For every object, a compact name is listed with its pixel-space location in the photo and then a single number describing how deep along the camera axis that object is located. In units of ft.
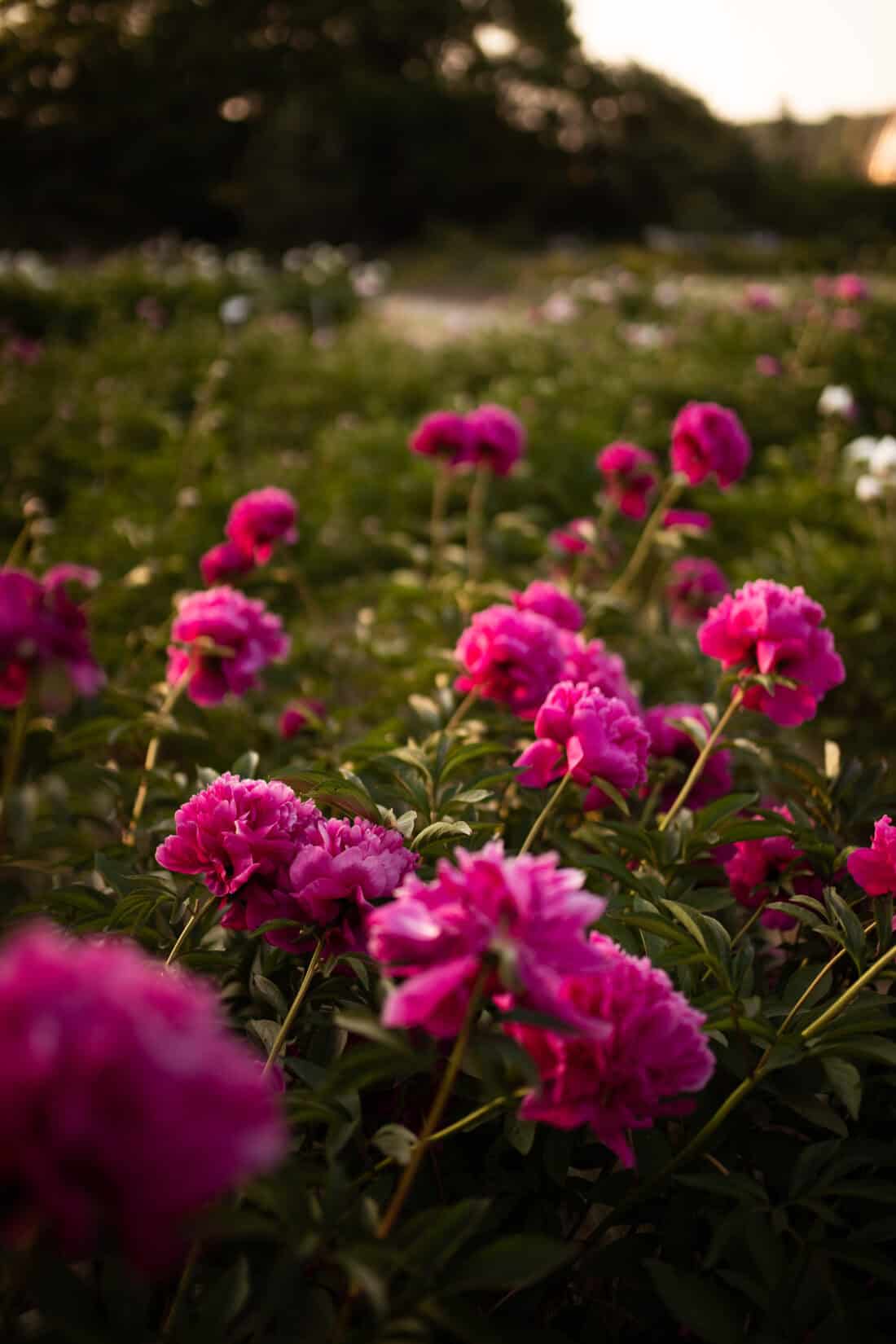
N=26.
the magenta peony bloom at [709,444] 5.66
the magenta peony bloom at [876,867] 3.07
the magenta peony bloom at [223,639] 4.25
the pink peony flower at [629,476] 6.95
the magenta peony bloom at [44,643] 2.53
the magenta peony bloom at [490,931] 1.87
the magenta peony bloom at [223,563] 5.72
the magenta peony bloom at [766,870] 4.00
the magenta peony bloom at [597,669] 4.18
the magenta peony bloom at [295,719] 5.51
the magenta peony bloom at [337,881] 2.60
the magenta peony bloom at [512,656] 4.04
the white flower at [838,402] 11.80
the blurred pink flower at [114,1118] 1.25
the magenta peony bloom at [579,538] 6.72
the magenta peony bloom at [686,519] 6.78
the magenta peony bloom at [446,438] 6.64
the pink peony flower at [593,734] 3.24
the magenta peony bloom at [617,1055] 2.21
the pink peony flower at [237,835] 2.72
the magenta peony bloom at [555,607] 5.08
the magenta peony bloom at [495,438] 6.81
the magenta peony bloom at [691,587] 8.12
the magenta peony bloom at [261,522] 5.58
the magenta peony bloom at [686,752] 4.77
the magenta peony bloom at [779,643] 3.75
